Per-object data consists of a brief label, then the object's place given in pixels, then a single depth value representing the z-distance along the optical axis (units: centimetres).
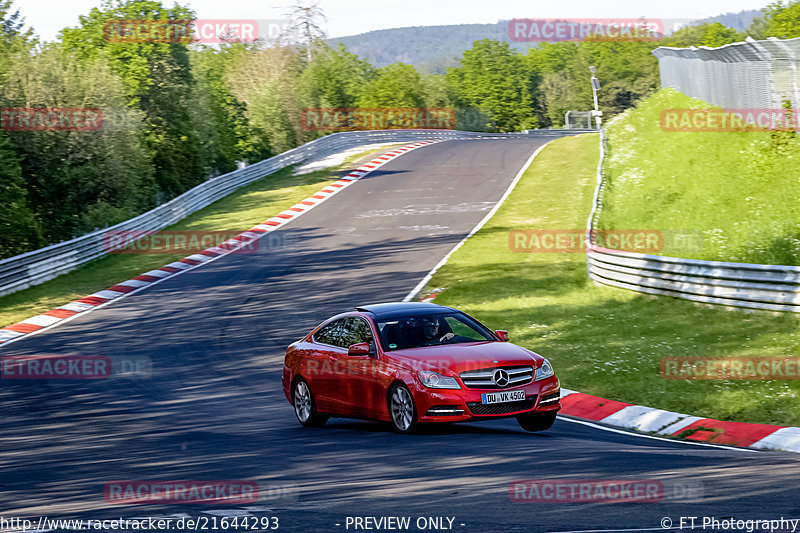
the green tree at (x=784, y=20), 9731
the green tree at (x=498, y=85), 15100
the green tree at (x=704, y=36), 16416
